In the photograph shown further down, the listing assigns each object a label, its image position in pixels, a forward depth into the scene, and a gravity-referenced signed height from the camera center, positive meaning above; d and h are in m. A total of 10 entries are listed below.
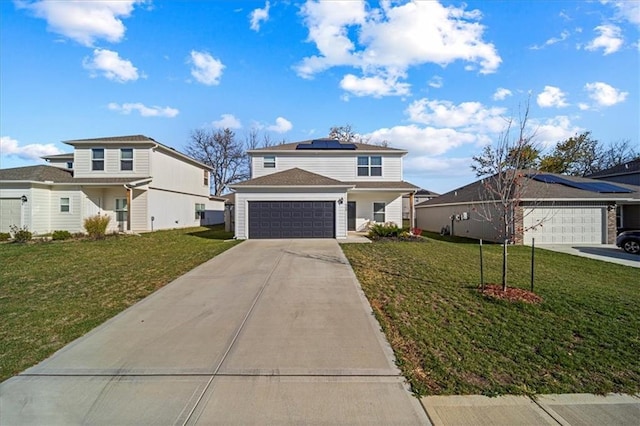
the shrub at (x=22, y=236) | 14.91 -1.06
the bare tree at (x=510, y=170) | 6.75 +1.01
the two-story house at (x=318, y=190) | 16.25 +1.29
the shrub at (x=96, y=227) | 15.83 -0.67
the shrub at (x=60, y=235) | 15.42 -1.05
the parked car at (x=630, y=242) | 13.65 -1.28
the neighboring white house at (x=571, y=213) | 16.30 +0.01
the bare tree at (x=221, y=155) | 42.09 +7.98
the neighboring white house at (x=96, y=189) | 17.36 +1.50
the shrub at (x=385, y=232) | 15.67 -0.92
